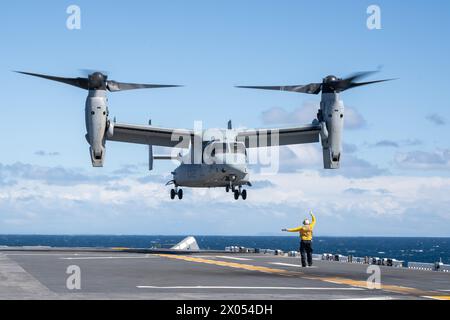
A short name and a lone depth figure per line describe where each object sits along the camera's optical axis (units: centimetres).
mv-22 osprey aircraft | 3966
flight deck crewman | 2872
